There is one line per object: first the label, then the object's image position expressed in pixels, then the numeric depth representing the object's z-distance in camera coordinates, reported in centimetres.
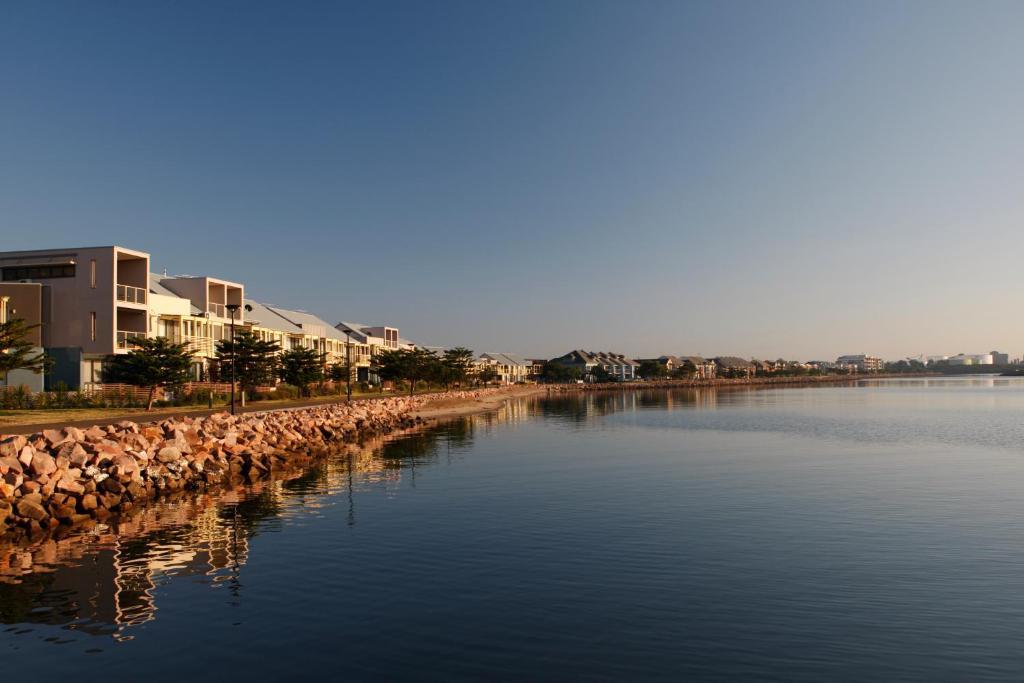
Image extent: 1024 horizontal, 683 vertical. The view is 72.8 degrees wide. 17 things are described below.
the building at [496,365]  18339
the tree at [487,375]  15238
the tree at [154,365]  4684
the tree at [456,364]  11706
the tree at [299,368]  6631
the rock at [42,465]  2205
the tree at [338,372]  8375
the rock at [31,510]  2033
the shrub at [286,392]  6604
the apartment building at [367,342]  10388
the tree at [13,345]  3472
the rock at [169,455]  2734
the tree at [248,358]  5641
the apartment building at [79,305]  5259
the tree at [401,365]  8975
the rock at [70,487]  2197
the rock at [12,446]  2244
